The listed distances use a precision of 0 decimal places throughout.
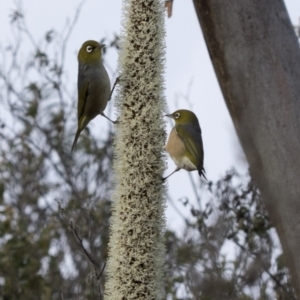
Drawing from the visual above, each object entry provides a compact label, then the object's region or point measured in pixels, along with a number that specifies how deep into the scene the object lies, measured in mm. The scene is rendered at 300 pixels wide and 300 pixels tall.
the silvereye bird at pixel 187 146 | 9445
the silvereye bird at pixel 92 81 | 9531
